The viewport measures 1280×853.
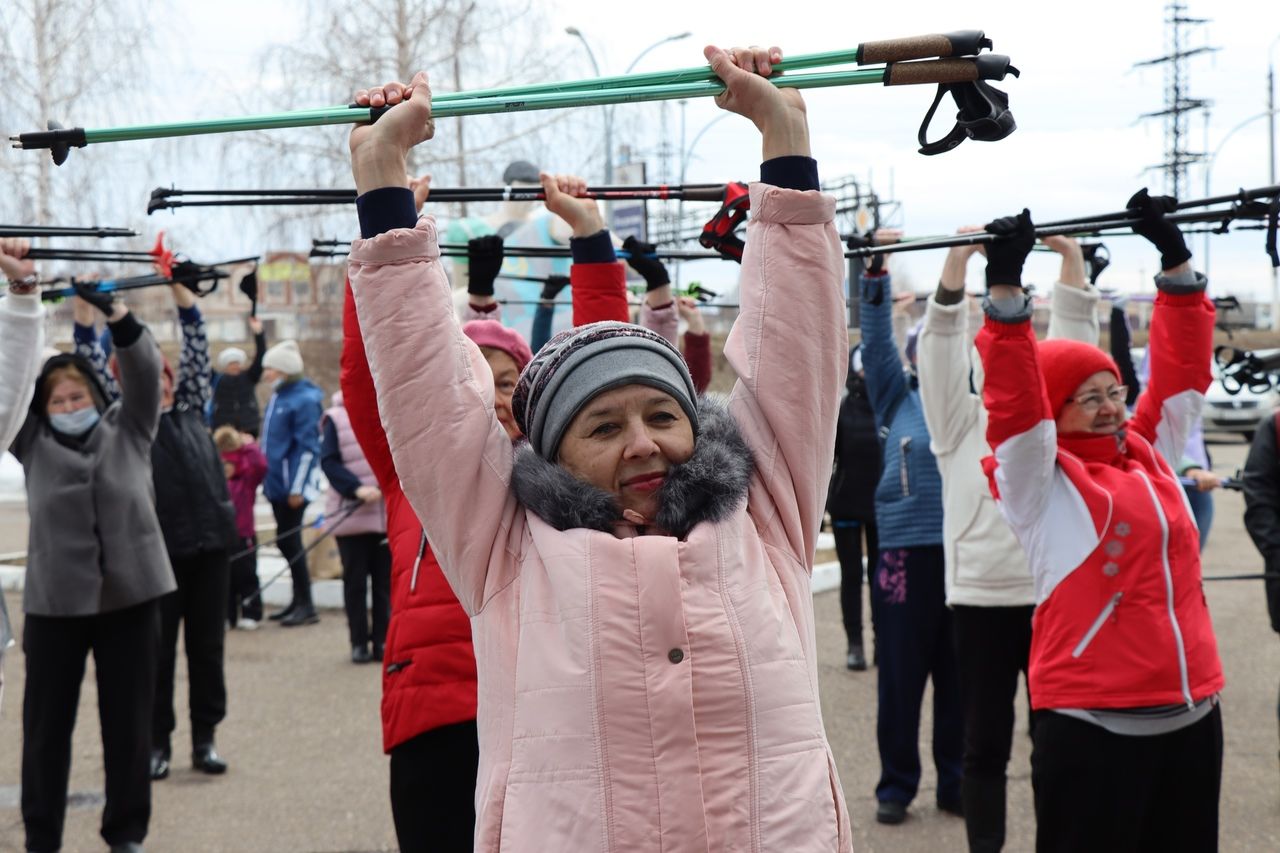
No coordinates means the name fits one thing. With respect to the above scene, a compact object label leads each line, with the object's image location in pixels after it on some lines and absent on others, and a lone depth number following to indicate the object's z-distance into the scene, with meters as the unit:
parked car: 24.89
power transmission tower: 45.84
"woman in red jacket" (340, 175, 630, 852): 3.39
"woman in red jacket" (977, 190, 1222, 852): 3.67
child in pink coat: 10.36
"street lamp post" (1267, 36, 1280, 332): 33.73
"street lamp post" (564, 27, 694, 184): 18.80
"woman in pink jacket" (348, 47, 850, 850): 2.23
